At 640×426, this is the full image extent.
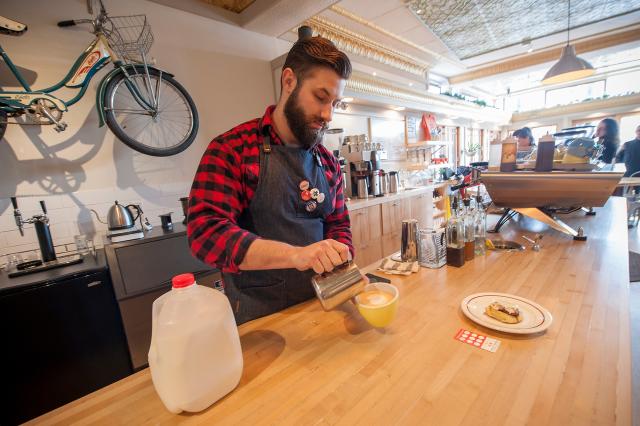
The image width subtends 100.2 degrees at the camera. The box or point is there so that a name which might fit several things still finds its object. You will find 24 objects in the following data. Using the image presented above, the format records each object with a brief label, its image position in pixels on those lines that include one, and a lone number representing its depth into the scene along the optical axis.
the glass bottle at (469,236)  1.34
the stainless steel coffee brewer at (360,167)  3.60
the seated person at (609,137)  4.34
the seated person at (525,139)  3.81
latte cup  0.79
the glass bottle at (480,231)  1.44
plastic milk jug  0.57
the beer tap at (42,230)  1.83
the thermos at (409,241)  1.33
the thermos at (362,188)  3.58
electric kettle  2.00
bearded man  0.95
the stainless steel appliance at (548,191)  1.50
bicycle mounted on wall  1.84
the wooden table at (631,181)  3.12
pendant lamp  3.58
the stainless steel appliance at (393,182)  3.98
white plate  0.79
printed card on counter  0.76
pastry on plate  0.83
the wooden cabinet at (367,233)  3.27
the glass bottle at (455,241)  1.28
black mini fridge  1.57
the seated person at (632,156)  4.46
